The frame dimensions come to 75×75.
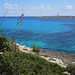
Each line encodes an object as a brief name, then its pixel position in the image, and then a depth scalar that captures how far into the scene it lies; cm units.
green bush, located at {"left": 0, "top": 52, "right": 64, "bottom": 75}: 442
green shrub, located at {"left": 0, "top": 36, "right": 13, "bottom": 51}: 752
